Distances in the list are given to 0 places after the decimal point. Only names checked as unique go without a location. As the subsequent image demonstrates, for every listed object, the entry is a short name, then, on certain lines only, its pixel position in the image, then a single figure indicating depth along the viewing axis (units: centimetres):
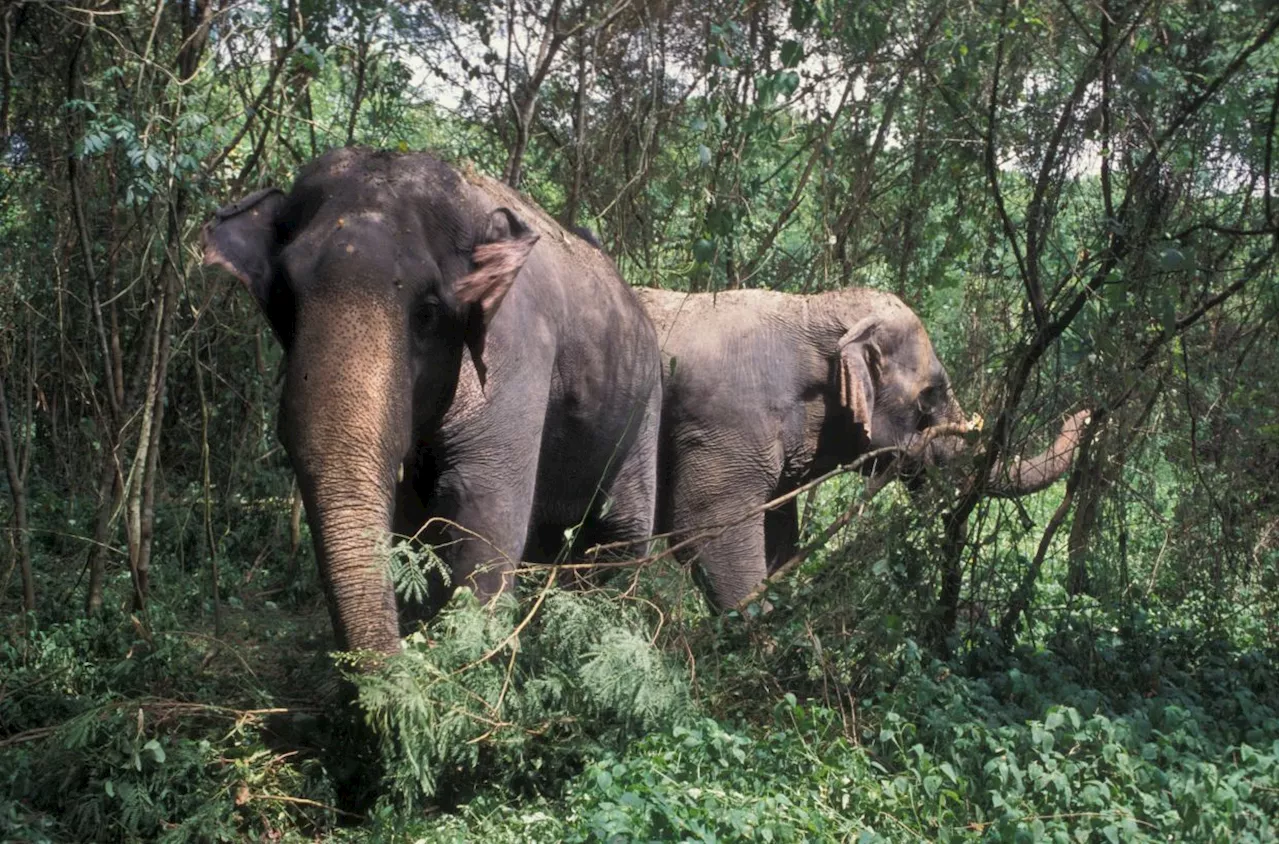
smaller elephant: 791
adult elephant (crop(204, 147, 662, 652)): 492
